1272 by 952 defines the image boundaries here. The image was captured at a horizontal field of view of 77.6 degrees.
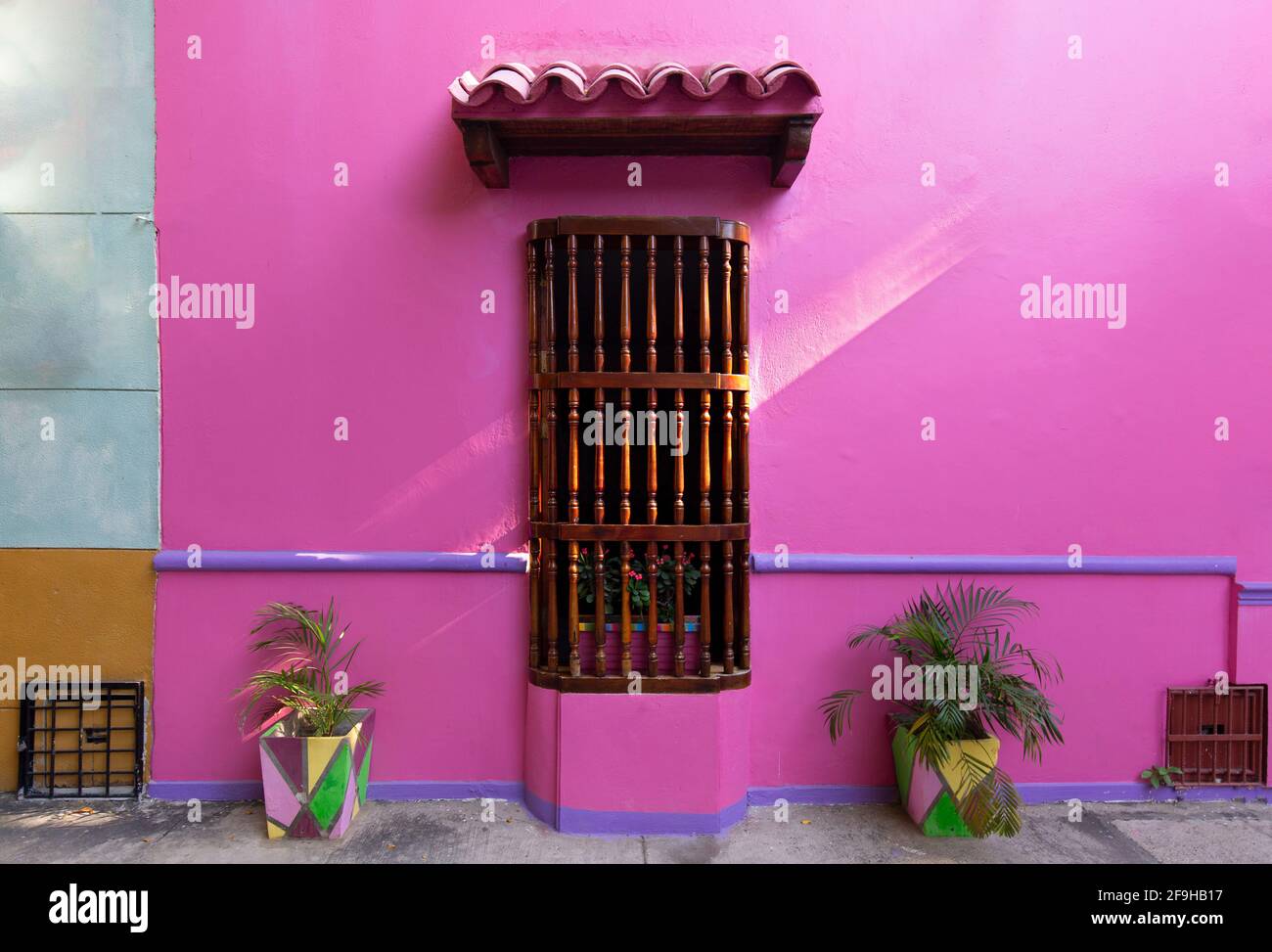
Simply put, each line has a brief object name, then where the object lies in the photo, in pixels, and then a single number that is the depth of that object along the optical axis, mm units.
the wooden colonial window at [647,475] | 3691
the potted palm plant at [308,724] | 3475
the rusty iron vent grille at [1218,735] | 3953
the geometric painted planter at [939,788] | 3521
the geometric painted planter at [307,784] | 3469
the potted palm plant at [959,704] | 3504
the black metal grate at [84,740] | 3881
